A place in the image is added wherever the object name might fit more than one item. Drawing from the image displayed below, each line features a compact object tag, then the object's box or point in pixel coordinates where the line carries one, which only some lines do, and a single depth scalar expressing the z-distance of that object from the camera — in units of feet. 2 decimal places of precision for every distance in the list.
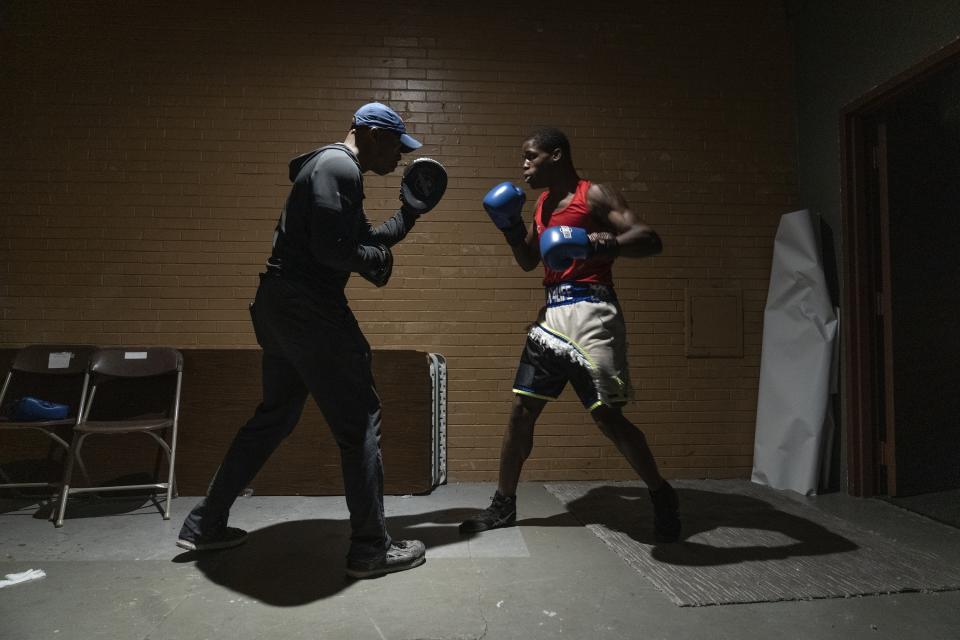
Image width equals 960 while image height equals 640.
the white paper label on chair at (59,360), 11.58
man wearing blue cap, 7.01
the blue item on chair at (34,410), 10.40
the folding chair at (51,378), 11.42
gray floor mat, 6.92
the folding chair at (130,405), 10.16
